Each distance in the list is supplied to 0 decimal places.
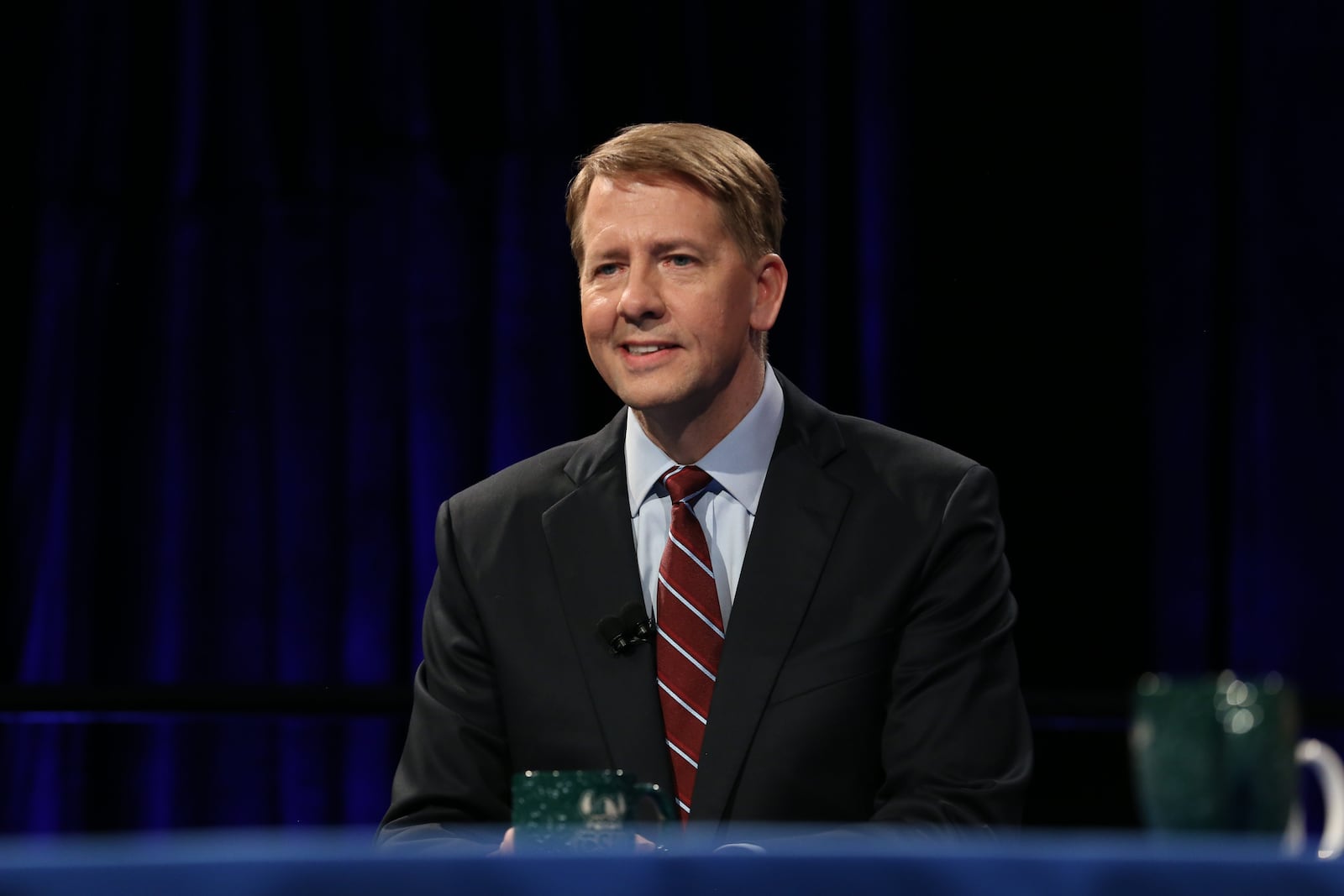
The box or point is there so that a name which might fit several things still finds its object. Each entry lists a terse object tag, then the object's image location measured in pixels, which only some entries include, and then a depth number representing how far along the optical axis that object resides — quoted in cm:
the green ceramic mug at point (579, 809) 595
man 646
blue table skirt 377
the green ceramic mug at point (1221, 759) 571
